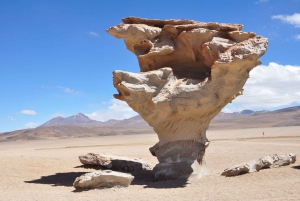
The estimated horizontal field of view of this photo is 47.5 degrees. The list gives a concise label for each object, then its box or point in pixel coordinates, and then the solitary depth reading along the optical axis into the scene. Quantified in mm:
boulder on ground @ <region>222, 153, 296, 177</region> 11461
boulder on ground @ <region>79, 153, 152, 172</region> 14094
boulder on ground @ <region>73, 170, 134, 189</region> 9586
